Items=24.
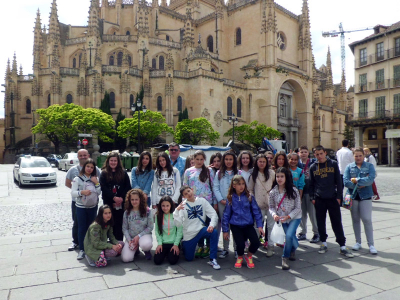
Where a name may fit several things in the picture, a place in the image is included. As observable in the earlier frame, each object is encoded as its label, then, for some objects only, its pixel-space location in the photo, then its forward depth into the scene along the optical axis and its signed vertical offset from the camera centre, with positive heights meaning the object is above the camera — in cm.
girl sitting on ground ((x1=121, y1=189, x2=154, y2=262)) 517 -121
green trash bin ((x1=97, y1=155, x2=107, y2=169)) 2577 -71
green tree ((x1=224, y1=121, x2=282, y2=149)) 4072 +198
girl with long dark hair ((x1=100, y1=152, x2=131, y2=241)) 554 -60
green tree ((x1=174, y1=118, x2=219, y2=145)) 3612 +198
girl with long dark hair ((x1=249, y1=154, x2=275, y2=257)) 555 -58
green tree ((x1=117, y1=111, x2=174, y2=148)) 3444 +249
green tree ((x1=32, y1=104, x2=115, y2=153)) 3416 +308
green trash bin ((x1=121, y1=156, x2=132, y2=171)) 2456 -86
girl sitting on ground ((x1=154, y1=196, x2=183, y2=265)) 510 -127
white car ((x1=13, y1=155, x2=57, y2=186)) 1515 -94
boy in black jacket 552 -81
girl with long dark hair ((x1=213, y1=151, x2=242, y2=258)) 548 -44
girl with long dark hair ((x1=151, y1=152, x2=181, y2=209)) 563 -54
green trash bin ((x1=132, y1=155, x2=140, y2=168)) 2453 -71
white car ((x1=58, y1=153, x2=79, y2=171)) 2294 -69
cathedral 4050 +1162
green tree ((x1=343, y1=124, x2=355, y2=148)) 5794 +241
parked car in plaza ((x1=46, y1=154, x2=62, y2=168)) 2978 -68
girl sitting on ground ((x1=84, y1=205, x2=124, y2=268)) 490 -142
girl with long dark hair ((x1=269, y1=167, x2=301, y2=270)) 497 -88
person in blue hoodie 489 -105
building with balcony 3459 +643
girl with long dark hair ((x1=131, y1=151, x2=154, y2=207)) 575 -42
